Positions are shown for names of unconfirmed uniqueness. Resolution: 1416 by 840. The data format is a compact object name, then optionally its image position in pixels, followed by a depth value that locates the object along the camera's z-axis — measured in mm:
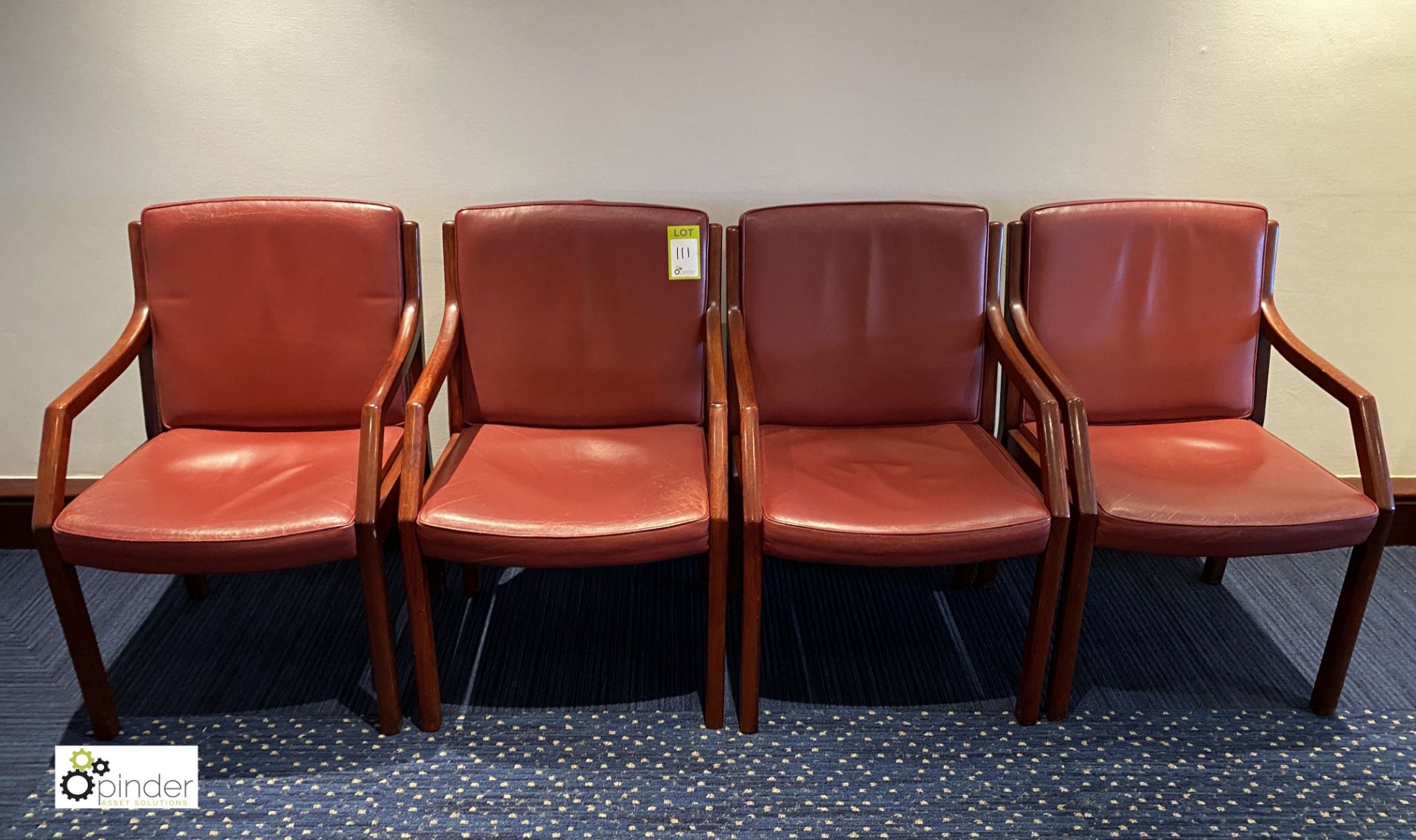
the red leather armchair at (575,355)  1905
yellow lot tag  2059
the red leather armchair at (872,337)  2004
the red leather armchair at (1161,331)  1978
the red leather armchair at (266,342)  1898
